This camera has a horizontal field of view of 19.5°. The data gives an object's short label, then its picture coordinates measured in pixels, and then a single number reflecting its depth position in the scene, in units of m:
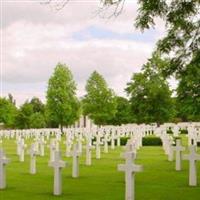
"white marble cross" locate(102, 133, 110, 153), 28.42
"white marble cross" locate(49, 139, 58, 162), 18.94
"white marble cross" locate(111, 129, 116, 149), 32.14
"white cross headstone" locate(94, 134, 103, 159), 23.69
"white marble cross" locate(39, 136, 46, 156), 25.59
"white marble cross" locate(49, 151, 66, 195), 12.42
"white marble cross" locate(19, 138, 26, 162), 22.59
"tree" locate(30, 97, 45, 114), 104.04
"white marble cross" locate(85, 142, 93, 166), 20.28
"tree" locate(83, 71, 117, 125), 66.94
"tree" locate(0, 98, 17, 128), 84.00
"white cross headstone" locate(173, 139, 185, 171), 17.30
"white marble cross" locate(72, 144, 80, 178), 15.51
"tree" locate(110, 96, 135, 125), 79.35
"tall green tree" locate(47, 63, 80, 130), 63.72
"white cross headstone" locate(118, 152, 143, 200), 10.95
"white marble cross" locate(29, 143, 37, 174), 16.77
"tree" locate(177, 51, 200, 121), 14.14
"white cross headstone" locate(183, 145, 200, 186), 13.73
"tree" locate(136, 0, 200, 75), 13.14
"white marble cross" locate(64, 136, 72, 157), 23.83
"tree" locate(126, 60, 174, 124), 55.41
